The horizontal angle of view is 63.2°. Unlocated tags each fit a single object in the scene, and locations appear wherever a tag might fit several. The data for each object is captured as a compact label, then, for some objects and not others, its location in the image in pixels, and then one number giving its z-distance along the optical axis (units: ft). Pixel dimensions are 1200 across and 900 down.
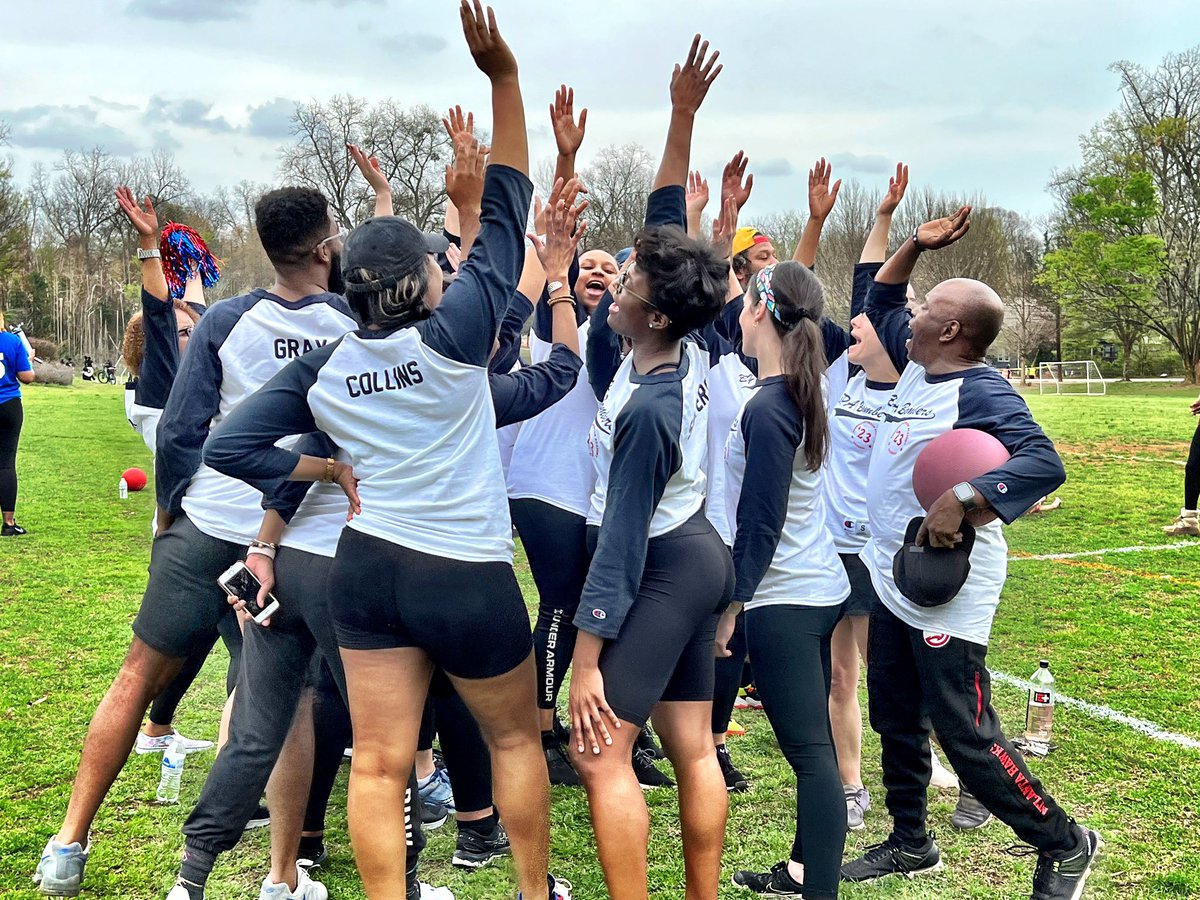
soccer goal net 134.31
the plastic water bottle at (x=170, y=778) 13.39
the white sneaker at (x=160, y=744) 14.90
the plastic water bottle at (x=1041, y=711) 15.17
